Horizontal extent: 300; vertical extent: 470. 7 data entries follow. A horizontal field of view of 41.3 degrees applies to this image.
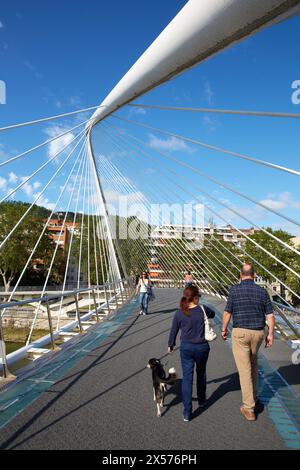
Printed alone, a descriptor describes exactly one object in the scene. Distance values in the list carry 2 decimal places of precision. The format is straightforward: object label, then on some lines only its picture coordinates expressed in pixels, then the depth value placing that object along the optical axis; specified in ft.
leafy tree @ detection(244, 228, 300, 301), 121.70
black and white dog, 11.41
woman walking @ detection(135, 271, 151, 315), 36.91
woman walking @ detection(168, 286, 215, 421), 12.10
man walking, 11.98
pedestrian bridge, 9.45
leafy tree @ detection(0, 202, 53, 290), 149.28
